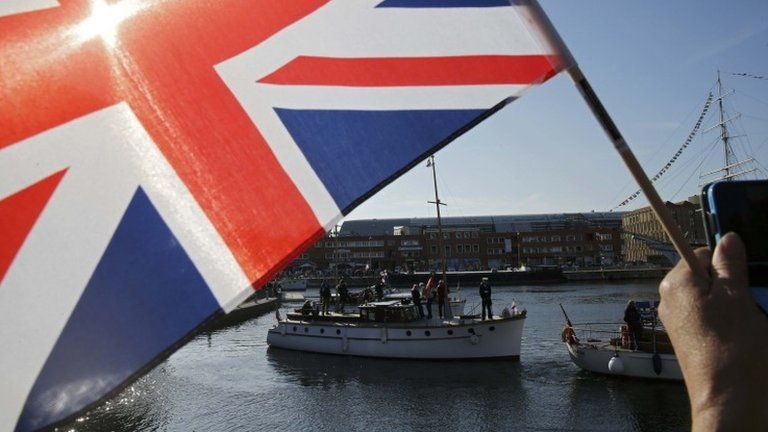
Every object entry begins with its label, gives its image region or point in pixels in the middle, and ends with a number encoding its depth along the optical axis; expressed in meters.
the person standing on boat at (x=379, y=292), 35.88
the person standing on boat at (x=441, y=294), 28.08
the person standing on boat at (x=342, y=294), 31.72
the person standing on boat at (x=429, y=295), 28.70
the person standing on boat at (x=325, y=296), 31.80
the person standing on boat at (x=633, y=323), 20.98
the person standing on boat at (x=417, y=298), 28.14
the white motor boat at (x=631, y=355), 20.50
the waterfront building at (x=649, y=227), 98.44
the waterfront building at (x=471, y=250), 120.19
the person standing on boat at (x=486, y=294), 26.27
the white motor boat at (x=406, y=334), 26.20
